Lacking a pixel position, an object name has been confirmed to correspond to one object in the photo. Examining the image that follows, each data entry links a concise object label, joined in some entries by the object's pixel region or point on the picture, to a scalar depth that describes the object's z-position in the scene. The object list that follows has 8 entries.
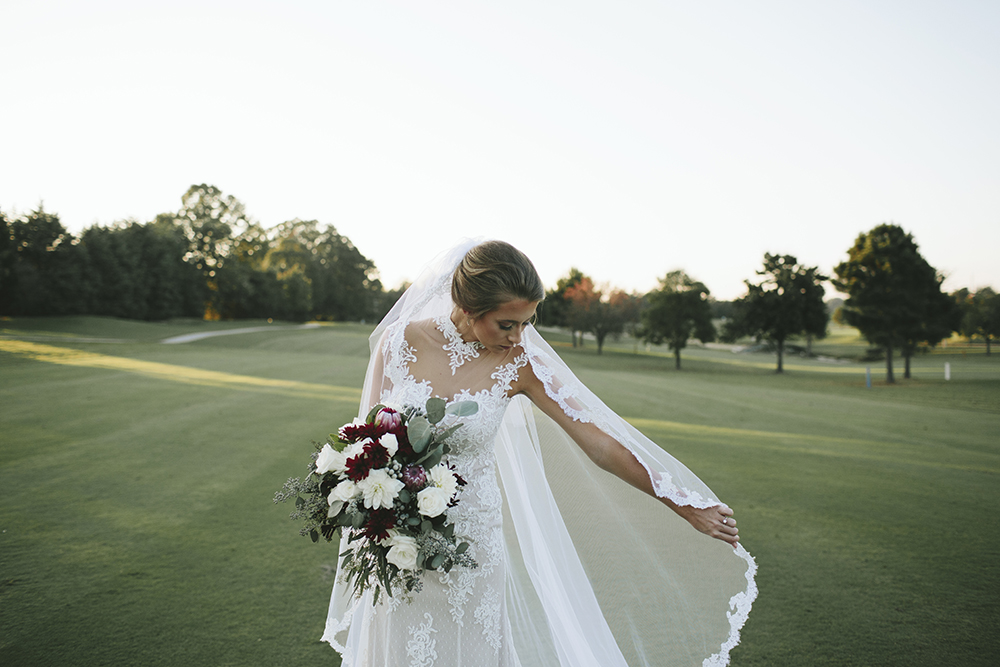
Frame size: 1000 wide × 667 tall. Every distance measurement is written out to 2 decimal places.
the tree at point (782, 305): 33.72
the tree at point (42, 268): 31.41
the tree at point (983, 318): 42.50
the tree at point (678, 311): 37.31
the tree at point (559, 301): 61.42
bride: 2.42
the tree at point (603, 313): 44.91
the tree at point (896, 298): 26.25
